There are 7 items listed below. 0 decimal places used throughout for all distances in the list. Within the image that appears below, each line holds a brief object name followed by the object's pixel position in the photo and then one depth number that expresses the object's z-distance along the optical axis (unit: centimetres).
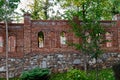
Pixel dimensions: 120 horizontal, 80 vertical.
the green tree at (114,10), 1226
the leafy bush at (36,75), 730
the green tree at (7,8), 912
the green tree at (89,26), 805
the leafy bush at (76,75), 630
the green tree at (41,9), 1325
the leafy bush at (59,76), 888
